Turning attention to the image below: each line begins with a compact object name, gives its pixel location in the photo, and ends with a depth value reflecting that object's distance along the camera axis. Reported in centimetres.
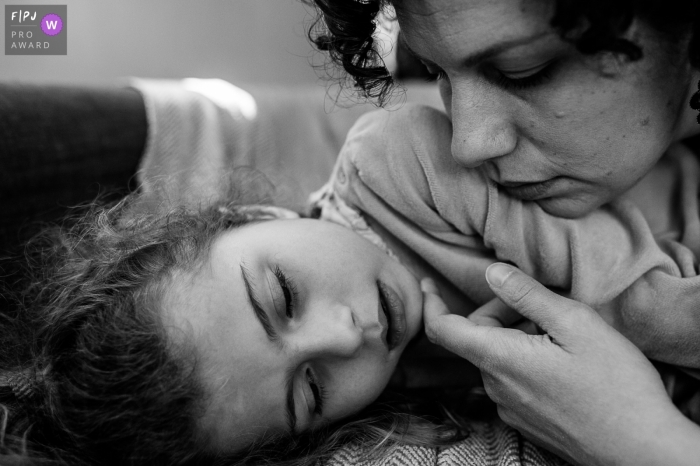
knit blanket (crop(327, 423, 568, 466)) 48
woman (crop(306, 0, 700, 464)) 43
